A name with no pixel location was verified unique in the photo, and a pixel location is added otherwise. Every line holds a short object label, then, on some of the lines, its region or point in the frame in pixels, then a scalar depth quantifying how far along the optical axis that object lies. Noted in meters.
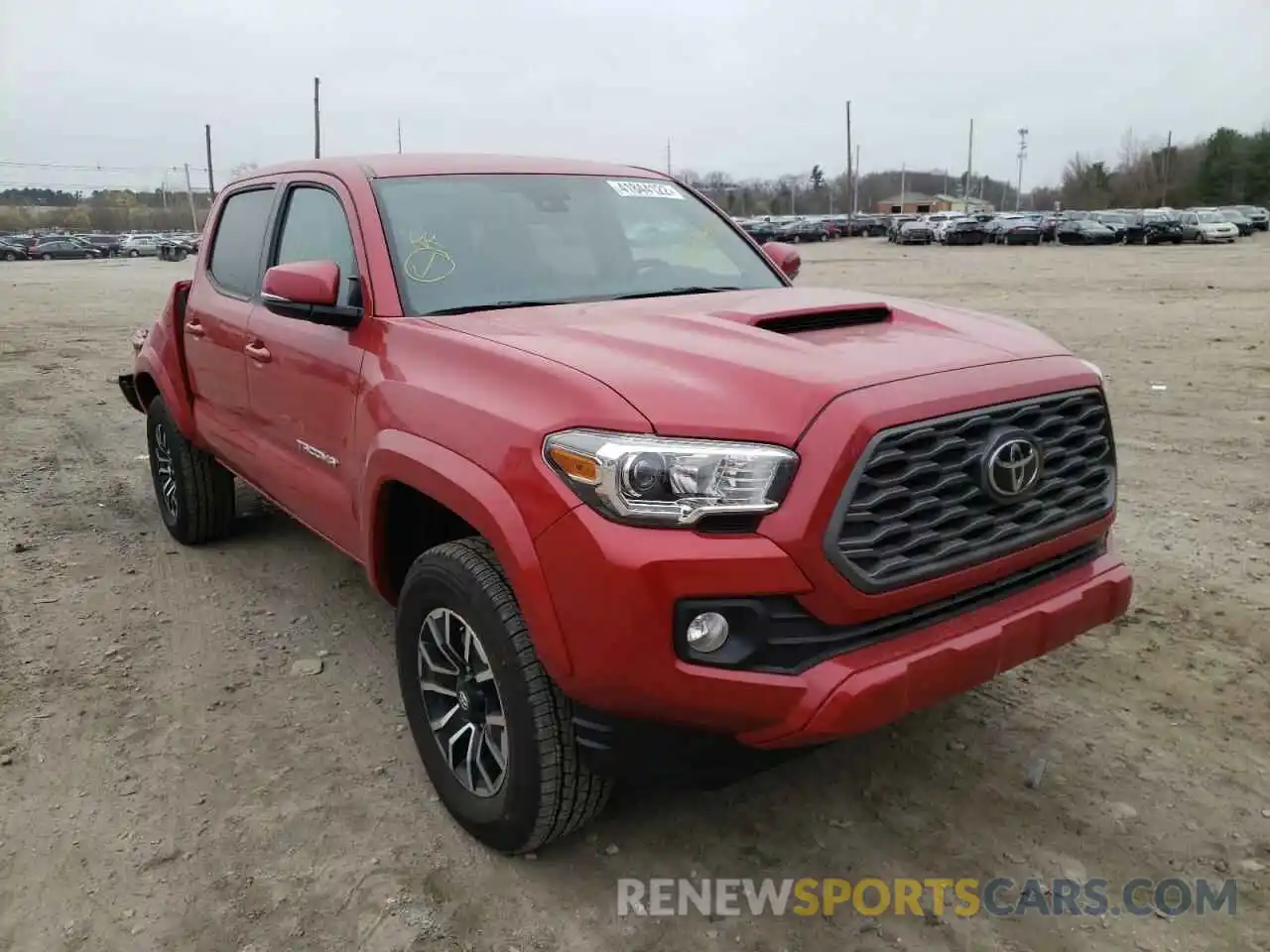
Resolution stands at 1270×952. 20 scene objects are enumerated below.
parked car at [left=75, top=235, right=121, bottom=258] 60.74
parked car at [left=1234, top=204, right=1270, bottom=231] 51.88
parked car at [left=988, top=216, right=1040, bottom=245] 46.03
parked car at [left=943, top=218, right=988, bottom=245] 49.03
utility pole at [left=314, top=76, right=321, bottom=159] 48.84
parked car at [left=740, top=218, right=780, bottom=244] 58.78
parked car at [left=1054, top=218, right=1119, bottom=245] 43.59
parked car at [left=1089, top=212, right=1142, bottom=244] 43.75
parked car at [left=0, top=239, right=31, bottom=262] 55.59
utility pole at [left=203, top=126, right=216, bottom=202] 73.94
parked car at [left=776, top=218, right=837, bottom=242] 61.28
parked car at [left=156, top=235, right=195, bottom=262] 53.83
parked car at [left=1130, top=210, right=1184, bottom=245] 42.31
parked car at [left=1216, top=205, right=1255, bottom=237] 49.22
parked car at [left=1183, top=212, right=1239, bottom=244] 41.75
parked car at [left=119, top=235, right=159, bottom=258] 60.31
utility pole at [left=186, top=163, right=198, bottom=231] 82.43
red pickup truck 2.22
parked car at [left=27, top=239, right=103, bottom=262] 57.09
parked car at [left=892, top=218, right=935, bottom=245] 51.97
